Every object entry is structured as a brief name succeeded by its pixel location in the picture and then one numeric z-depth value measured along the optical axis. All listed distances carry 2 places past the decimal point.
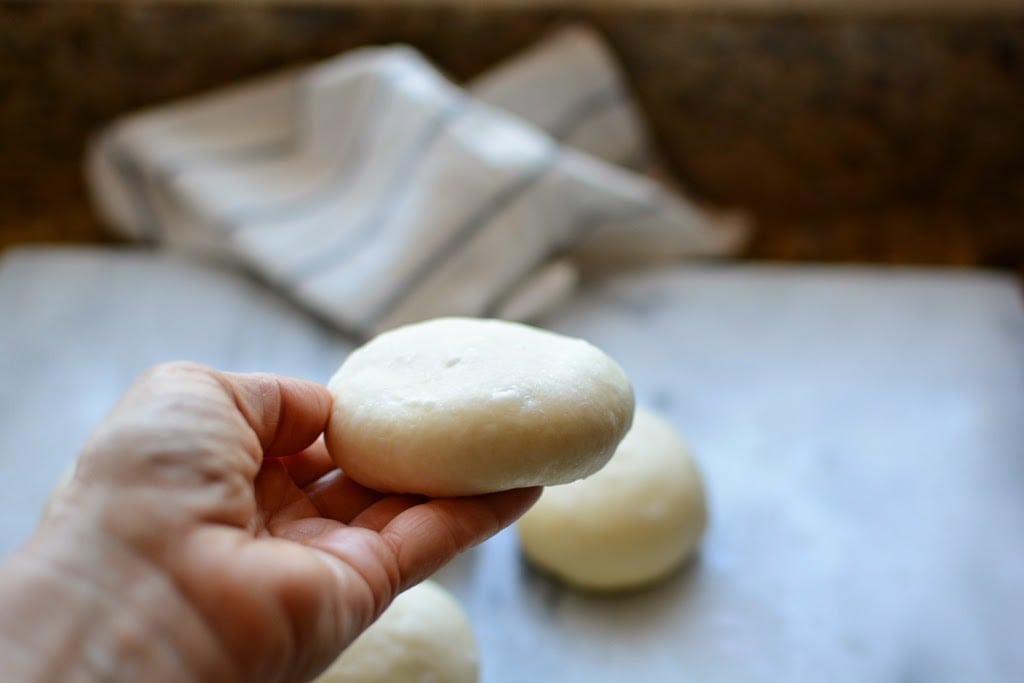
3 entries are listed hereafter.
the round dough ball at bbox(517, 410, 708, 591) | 0.61
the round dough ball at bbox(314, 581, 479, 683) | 0.57
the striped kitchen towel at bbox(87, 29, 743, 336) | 0.73
